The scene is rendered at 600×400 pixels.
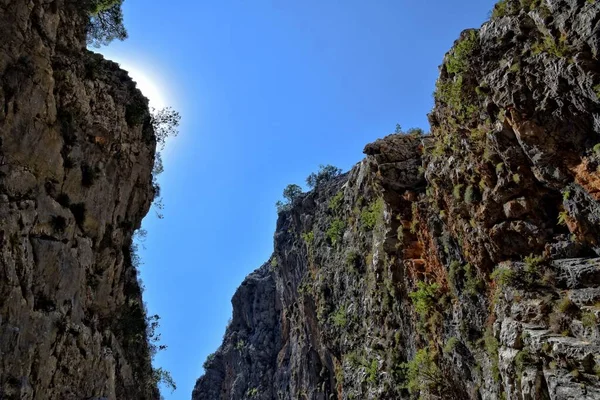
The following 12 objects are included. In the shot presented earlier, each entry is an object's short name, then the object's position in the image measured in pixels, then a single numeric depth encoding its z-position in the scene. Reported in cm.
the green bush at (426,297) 2631
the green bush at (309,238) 5291
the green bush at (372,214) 3603
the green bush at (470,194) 2234
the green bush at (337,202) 4941
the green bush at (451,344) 2336
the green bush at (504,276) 1972
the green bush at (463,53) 2250
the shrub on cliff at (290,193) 7678
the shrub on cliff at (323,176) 7288
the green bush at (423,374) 2466
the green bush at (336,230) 4631
